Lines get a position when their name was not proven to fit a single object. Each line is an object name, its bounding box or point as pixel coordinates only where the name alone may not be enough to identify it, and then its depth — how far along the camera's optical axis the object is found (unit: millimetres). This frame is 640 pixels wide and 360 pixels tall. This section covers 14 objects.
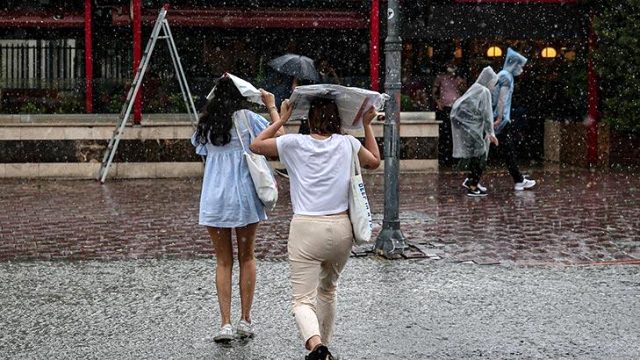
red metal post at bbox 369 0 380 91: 17797
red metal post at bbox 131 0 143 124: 17172
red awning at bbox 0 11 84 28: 17297
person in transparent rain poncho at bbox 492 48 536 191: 15117
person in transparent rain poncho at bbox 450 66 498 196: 14656
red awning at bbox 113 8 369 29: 17734
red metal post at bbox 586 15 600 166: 18984
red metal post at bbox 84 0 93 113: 17172
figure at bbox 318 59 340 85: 16653
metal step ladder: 16031
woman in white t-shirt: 5996
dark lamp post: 10203
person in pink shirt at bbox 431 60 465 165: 19094
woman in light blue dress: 7023
